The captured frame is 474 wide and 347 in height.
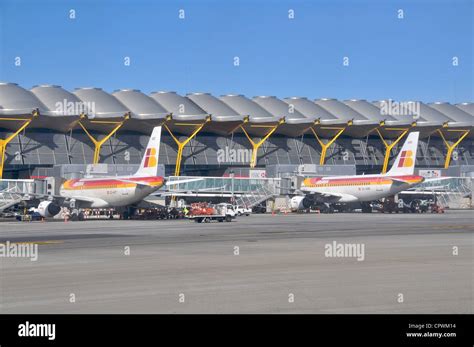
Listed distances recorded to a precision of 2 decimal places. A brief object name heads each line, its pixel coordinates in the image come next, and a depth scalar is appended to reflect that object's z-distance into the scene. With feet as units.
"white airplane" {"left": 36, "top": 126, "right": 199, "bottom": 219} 234.99
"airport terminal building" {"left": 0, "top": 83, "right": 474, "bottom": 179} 379.76
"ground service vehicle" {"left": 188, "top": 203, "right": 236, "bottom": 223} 212.84
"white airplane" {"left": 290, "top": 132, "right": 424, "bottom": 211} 289.94
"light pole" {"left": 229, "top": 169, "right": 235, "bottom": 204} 308.19
